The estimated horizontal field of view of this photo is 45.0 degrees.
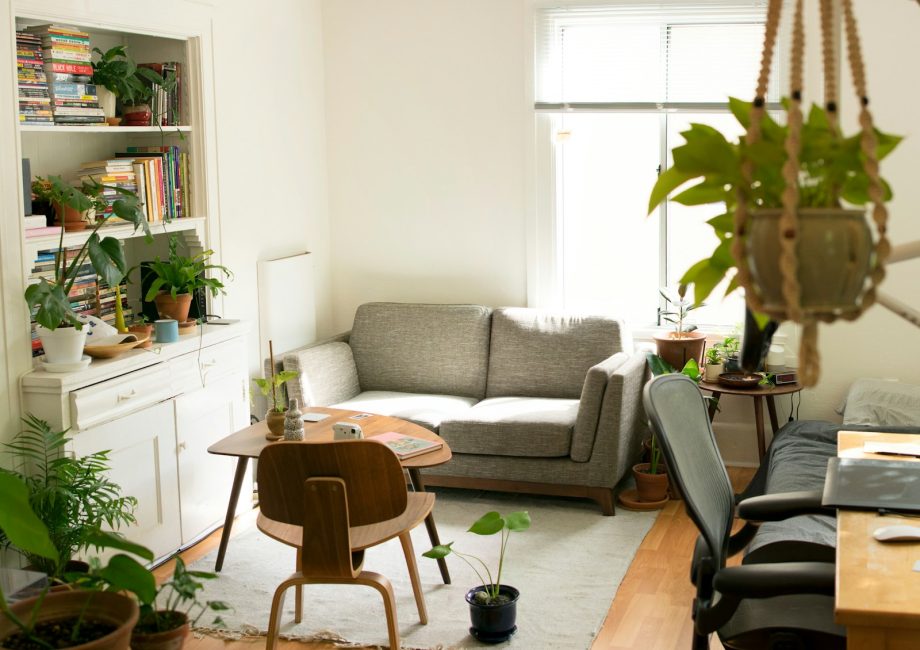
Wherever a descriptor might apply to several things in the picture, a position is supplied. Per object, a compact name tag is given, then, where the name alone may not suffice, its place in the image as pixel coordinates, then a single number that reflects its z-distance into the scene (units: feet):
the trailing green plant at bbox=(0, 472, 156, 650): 5.36
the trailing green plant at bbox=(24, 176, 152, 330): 12.51
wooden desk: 6.89
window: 18.51
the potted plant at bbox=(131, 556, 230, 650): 5.57
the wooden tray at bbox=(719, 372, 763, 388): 17.11
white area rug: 12.67
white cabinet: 13.07
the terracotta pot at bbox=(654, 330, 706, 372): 17.67
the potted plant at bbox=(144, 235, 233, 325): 15.35
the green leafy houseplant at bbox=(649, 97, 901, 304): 3.50
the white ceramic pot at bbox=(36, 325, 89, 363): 12.89
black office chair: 8.23
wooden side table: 16.96
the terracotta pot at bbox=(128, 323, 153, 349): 14.49
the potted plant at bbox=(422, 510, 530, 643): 12.08
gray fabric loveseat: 16.46
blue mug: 14.93
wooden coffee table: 13.69
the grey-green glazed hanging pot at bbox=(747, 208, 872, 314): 3.42
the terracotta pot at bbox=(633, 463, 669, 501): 16.76
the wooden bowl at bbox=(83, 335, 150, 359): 13.65
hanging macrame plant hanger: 3.37
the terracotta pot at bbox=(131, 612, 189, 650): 5.56
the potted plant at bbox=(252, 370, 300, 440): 14.32
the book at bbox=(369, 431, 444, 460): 13.28
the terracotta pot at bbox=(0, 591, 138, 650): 5.41
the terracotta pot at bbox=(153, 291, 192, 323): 15.44
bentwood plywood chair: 10.77
